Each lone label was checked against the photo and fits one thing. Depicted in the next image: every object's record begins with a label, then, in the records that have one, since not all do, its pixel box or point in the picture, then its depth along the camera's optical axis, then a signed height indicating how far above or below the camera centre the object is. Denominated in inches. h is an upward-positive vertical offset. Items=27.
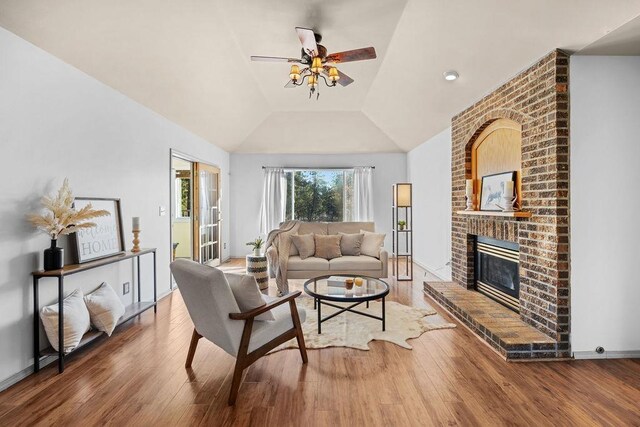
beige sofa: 178.4 -28.6
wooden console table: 94.2 -30.3
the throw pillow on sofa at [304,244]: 188.2 -18.0
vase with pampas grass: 96.9 -2.0
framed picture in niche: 134.9 +9.7
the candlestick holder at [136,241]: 138.2 -11.4
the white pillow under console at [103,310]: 112.2 -33.0
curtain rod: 297.7 +40.8
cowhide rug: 116.7 -44.7
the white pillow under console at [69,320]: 96.0 -31.8
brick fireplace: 104.3 +6.7
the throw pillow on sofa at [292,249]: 191.5 -20.9
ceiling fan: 109.7 +53.7
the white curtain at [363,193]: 296.2 +17.4
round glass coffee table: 121.8 -31.0
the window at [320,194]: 302.5 +17.1
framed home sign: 114.9 -7.7
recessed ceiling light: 140.0 +58.2
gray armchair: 81.4 -26.7
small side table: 189.3 -31.2
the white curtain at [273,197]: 295.0 +14.1
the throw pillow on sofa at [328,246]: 189.5 -19.2
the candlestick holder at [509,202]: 124.6 +3.5
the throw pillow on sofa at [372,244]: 191.0 -18.3
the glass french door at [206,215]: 224.2 -1.1
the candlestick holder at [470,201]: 156.9 +5.2
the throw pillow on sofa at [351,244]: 194.9 -18.5
